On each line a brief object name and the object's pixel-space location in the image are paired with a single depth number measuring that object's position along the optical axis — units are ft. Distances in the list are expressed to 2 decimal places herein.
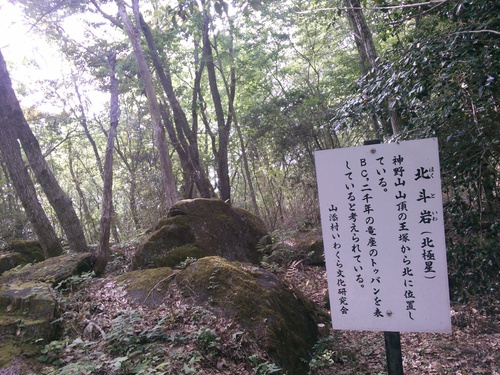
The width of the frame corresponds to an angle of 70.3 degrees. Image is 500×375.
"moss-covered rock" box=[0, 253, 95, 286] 19.06
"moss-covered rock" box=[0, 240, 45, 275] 26.30
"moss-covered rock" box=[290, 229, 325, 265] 25.63
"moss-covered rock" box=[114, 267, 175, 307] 15.03
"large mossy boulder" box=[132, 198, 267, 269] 20.92
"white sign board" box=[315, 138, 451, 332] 7.47
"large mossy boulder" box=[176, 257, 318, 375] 12.91
